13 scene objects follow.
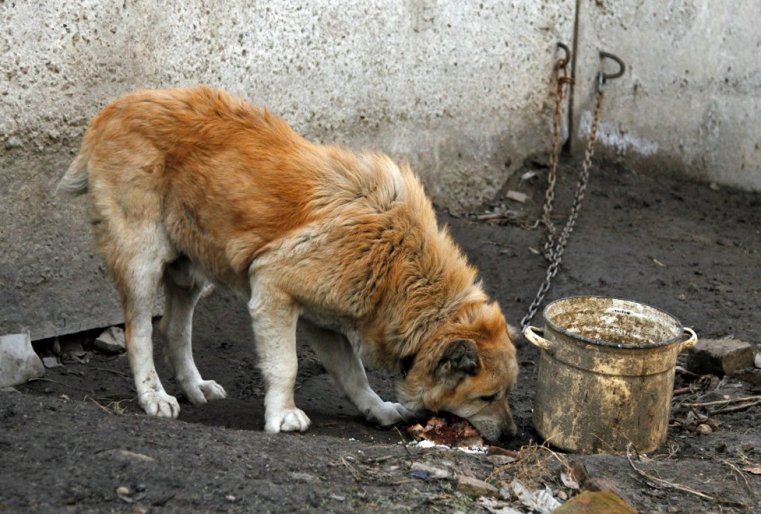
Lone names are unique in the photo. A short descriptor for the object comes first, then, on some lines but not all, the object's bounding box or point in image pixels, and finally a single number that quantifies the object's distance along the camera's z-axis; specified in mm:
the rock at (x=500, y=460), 5016
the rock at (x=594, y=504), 4375
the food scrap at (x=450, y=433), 5820
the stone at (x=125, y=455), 4437
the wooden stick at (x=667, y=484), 4910
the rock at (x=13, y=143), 6652
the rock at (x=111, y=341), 7344
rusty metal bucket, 5430
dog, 5707
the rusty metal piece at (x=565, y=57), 9664
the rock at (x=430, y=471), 4734
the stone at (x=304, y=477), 4496
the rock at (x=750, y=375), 6571
